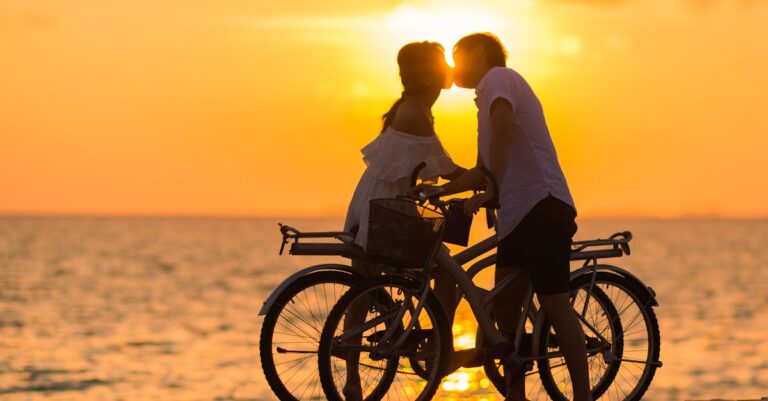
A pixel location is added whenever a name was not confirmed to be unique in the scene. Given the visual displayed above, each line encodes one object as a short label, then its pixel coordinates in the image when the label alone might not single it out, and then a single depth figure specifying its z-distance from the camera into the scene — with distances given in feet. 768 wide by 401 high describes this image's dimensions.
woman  46.09
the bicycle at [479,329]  45.47
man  43.73
